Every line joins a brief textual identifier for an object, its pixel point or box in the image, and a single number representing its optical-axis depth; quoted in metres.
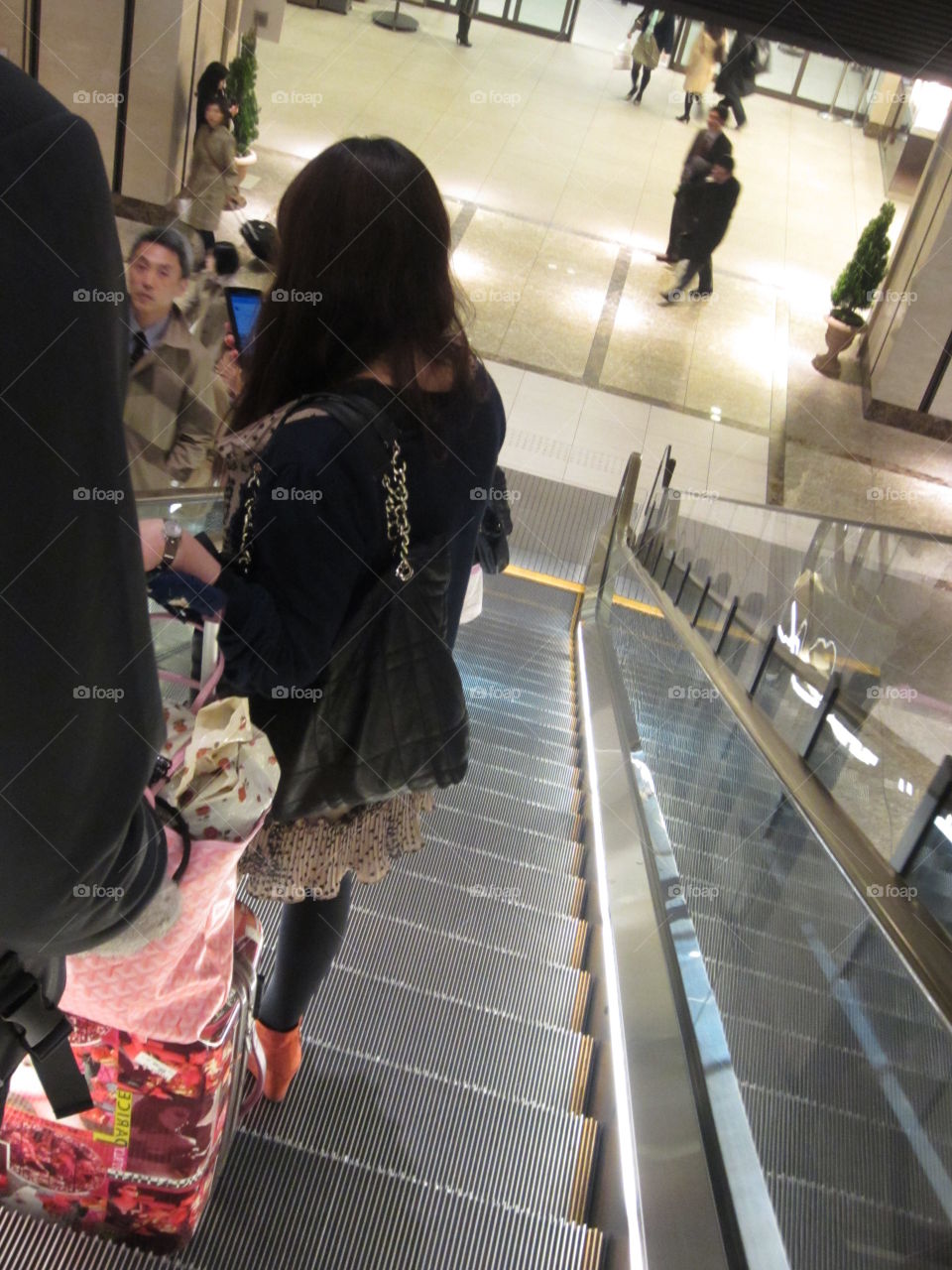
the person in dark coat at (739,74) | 16.25
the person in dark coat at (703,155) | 11.35
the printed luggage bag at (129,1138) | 1.46
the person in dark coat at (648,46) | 16.44
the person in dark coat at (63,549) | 0.61
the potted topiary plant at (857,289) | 11.27
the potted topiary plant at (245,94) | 11.01
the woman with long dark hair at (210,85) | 9.99
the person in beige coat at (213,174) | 9.84
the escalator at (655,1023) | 1.62
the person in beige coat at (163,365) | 4.02
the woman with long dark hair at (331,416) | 1.53
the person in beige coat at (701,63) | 16.30
